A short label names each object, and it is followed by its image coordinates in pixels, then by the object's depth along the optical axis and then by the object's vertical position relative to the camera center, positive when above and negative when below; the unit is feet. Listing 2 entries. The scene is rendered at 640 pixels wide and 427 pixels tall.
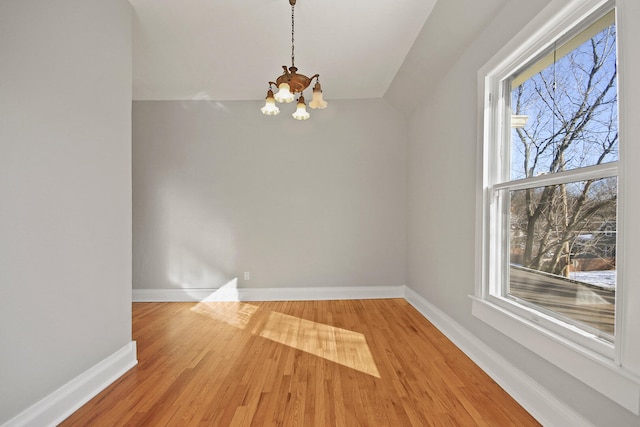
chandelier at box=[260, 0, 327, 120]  7.35 +3.11
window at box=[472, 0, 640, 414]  4.32 +0.27
